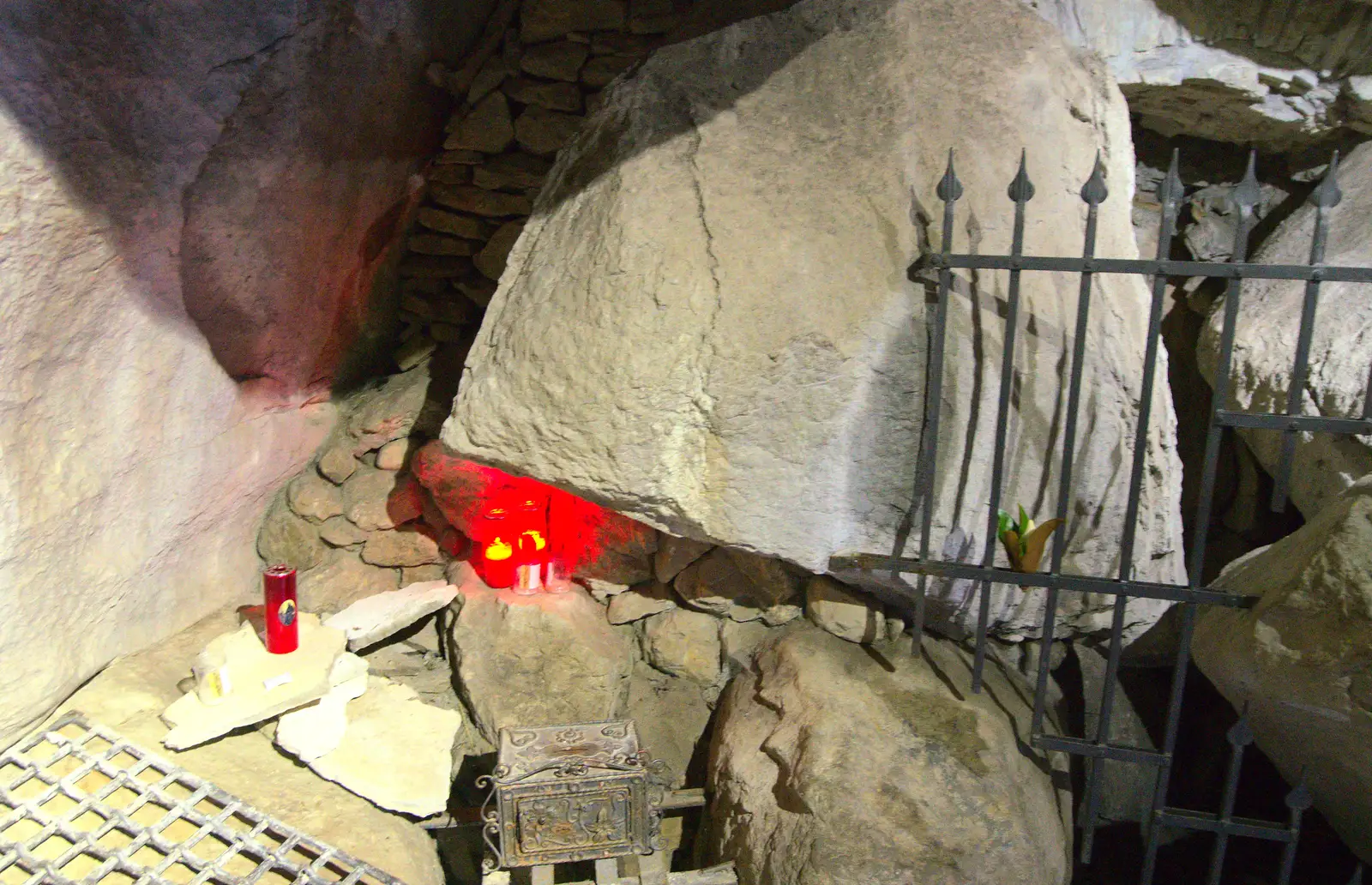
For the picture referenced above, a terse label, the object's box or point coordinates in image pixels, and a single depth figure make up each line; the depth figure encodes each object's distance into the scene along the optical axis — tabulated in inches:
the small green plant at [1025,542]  120.7
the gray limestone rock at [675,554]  146.3
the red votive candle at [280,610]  138.9
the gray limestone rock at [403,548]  164.4
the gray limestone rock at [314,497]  163.5
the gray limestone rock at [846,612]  137.9
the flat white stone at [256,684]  128.3
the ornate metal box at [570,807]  118.3
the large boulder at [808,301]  116.4
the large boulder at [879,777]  111.7
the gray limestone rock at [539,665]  146.6
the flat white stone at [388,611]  150.6
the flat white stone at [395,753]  130.2
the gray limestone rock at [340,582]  159.8
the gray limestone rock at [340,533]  163.9
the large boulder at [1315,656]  102.0
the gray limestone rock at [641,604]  153.0
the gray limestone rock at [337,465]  165.0
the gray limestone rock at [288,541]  163.3
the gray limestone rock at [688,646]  149.0
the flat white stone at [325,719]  131.8
